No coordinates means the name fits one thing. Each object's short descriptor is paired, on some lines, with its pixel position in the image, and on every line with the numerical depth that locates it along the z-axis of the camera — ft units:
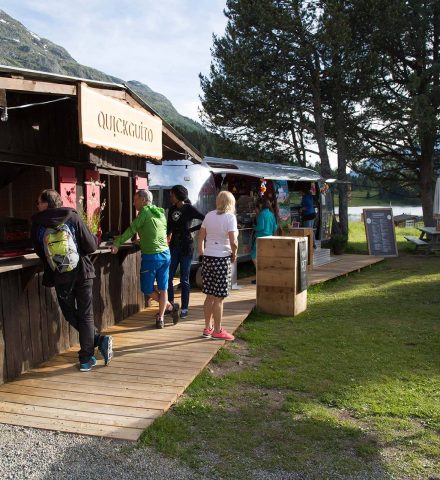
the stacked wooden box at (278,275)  22.38
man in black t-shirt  20.07
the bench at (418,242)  48.55
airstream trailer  31.63
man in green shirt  17.75
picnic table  47.78
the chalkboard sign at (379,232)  47.56
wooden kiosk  13.60
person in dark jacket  13.28
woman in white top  16.97
